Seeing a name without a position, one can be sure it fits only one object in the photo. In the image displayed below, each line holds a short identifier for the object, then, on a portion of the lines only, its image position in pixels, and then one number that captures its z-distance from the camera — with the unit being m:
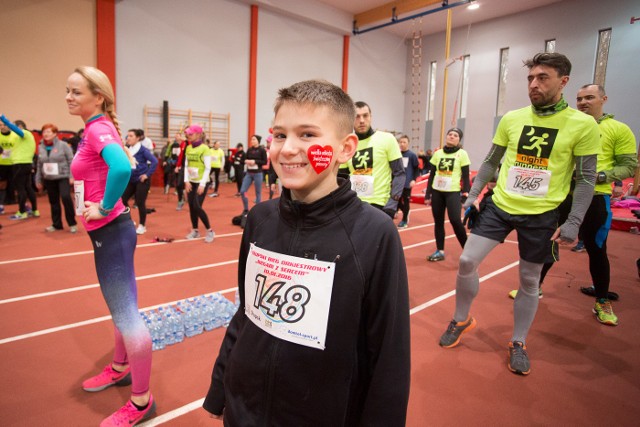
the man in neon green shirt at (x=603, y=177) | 3.76
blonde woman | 2.00
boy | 1.20
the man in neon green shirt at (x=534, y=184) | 2.64
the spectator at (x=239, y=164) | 10.91
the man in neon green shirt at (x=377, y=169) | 4.04
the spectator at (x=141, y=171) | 6.88
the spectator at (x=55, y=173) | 6.59
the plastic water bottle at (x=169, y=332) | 3.24
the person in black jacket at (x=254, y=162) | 8.66
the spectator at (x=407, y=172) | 8.67
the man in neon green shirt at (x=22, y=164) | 7.96
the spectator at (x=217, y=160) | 10.85
